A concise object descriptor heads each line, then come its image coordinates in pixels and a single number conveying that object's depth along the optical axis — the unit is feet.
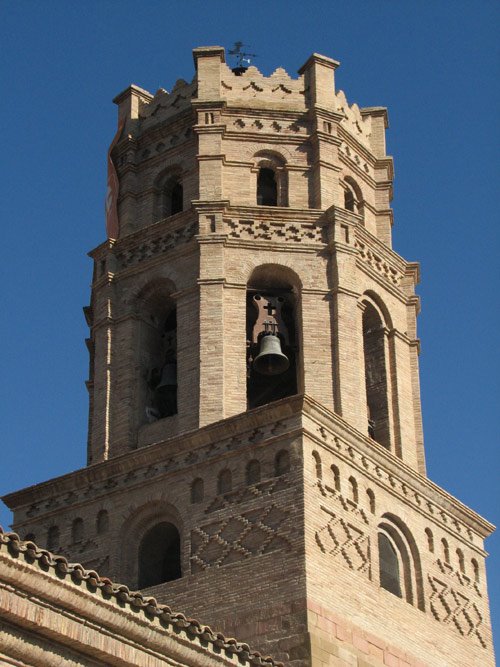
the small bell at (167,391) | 80.43
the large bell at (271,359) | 78.95
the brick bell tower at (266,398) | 71.92
